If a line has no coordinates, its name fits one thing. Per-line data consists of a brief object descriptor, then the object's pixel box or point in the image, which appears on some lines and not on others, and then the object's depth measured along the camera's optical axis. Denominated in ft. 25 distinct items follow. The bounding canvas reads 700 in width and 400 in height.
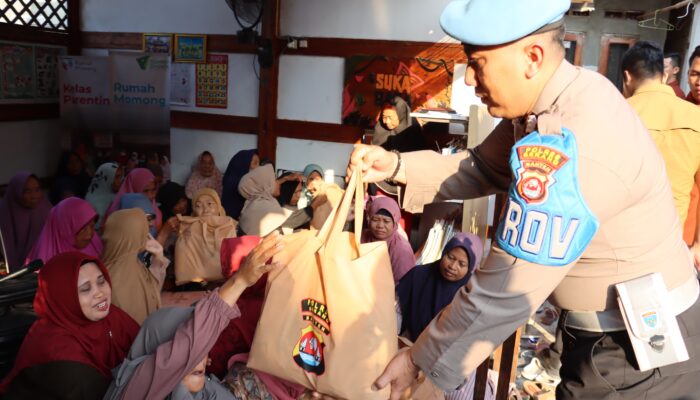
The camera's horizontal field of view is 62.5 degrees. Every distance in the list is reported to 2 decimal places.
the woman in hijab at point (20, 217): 16.33
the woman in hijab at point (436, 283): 10.62
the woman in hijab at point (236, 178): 19.66
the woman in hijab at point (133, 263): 11.18
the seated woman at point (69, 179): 23.16
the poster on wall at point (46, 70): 25.27
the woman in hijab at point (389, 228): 13.56
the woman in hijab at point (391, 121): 20.11
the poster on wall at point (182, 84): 26.07
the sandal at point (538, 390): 11.39
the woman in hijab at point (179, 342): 6.80
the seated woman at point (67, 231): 11.98
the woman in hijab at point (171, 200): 19.24
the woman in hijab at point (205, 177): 24.75
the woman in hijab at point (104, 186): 19.51
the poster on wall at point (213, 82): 25.34
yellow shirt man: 8.94
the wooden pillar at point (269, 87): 23.56
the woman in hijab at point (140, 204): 16.10
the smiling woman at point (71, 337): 7.14
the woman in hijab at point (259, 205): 17.54
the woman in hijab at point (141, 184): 18.35
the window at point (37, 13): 23.48
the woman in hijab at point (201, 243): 15.29
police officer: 4.09
